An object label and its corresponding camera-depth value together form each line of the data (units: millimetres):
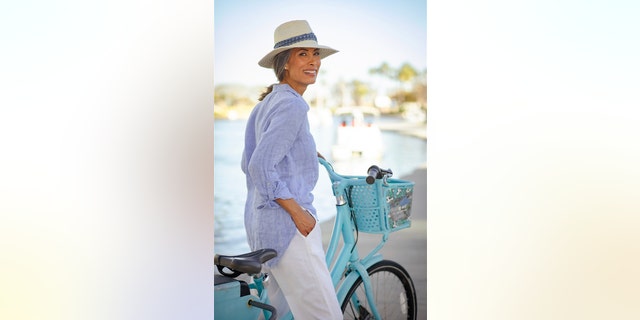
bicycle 2893
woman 2588
